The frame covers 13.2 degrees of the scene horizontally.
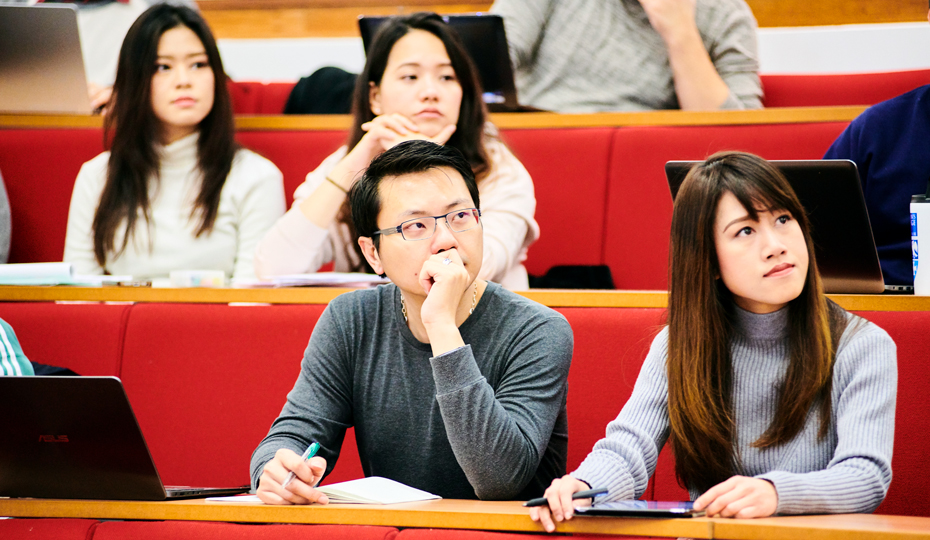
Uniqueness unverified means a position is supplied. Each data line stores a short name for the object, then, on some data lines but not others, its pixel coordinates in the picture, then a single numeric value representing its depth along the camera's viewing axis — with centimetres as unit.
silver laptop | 723
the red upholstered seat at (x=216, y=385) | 655
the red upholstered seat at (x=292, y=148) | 736
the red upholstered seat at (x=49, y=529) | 590
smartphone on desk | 574
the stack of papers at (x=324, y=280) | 664
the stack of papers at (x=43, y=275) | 675
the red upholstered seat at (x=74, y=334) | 662
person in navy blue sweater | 666
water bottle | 629
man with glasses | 601
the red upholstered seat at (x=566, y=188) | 717
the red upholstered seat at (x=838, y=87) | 790
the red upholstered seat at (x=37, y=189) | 736
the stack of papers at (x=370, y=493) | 594
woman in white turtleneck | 717
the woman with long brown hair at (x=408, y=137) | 690
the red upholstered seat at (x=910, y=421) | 624
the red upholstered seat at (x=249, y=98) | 916
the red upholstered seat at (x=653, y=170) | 706
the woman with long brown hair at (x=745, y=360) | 599
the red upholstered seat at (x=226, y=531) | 582
